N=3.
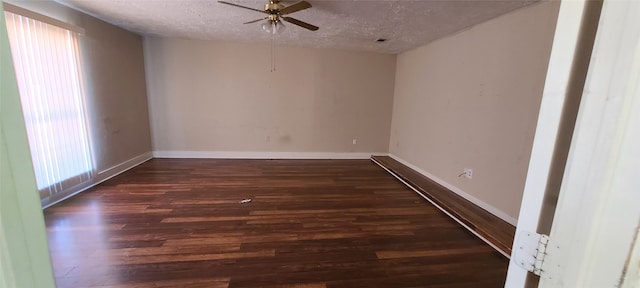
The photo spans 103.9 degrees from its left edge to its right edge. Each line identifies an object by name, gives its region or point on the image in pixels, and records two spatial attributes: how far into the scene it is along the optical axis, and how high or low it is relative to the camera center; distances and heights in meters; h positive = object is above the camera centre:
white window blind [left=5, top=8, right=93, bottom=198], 2.48 -0.10
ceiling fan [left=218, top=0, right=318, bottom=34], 2.42 +0.89
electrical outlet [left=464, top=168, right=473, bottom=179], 3.14 -0.83
